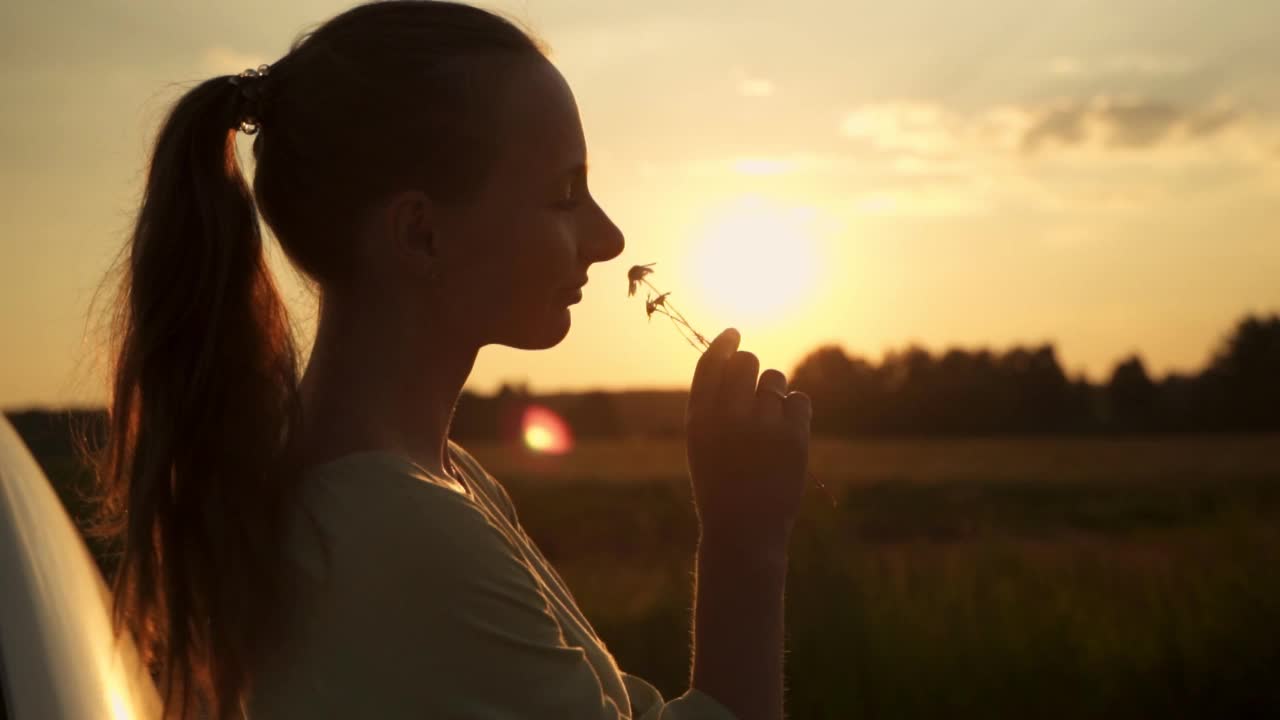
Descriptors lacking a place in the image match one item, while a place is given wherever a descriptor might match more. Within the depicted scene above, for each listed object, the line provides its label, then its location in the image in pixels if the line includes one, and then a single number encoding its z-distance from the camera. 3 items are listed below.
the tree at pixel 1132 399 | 40.84
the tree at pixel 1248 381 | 34.56
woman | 1.40
